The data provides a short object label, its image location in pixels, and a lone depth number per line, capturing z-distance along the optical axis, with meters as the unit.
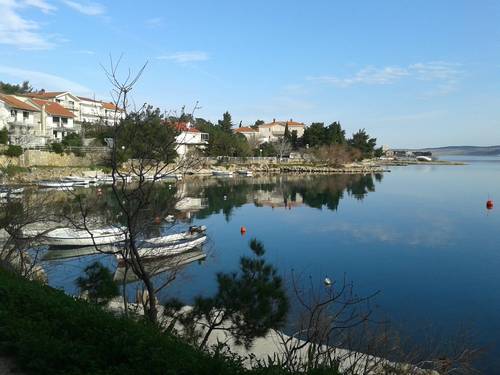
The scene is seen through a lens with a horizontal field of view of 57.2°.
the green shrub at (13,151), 35.88
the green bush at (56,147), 40.88
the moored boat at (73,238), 16.07
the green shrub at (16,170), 26.92
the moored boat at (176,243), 11.45
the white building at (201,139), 56.79
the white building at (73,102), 56.20
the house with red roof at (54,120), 46.75
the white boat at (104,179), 37.91
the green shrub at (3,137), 36.16
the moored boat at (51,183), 30.83
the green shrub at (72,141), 43.78
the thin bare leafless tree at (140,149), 6.39
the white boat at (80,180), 35.81
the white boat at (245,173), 57.37
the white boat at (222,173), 54.95
